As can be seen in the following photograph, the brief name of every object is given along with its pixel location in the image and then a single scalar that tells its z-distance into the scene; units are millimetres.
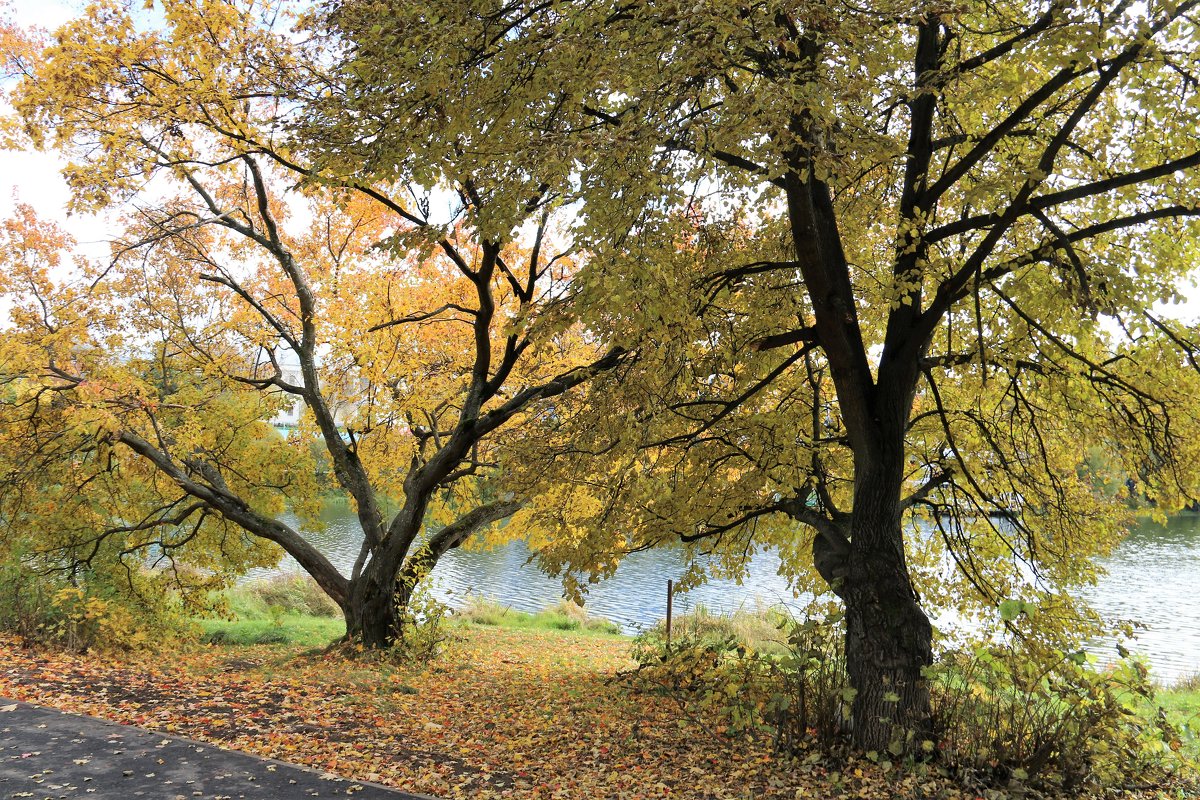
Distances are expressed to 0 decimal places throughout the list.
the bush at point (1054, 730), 5188
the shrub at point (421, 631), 10852
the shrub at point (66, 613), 9875
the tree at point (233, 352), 8102
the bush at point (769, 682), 5945
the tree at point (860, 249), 4477
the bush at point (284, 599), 16609
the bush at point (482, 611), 17125
